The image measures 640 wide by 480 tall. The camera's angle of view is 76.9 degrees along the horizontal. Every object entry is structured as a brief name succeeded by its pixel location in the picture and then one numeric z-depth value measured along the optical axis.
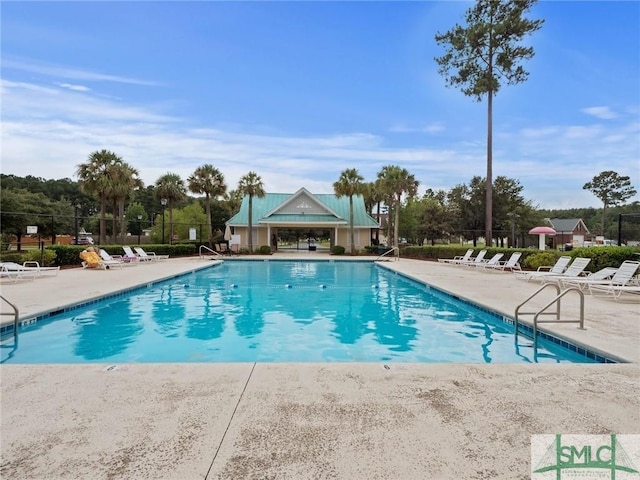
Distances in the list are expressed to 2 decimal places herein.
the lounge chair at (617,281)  9.38
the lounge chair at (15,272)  12.06
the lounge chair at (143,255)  20.58
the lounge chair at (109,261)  16.61
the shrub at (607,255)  11.88
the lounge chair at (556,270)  12.02
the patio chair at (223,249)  29.56
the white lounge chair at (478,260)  17.85
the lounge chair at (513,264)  15.91
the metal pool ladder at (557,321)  5.75
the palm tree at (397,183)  29.83
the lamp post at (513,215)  34.26
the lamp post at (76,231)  18.80
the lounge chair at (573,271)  11.13
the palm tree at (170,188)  32.12
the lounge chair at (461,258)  19.45
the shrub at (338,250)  30.38
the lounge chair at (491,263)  16.55
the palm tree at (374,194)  31.12
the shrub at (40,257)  15.53
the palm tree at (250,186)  30.50
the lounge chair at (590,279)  10.16
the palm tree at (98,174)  23.48
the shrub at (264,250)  30.20
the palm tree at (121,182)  23.79
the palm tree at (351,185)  30.44
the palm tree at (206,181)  32.41
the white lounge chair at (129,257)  19.43
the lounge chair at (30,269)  12.48
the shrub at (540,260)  15.44
